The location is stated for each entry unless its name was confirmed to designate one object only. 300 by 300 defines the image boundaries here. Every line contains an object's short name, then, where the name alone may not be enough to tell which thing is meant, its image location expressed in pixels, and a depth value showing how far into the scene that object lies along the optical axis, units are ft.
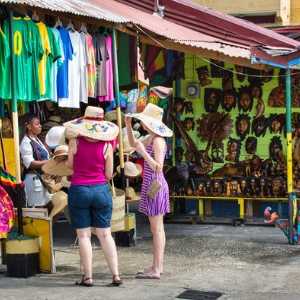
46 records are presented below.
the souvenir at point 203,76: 38.47
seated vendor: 27.15
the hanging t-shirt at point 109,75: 29.55
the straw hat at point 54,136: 28.02
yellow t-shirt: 25.86
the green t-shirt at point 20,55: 24.70
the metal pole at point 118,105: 28.53
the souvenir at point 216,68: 37.88
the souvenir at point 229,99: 38.24
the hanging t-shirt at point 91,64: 28.50
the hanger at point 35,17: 25.69
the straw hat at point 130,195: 30.63
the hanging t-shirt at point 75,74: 27.55
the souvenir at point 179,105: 39.09
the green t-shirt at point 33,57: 25.41
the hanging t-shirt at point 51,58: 26.37
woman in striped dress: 23.61
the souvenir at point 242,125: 38.04
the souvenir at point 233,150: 38.11
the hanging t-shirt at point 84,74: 28.19
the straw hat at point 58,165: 24.56
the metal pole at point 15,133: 23.73
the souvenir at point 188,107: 39.03
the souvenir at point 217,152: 38.42
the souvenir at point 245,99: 37.96
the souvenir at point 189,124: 38.99
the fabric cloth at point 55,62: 26.70
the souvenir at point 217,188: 37.53
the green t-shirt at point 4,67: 24.08
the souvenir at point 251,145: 37.91
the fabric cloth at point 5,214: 23.89
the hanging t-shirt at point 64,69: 27.20
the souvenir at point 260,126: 37.76
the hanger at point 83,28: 28.38
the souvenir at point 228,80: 38.22
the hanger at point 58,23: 27.22
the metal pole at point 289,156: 30.45
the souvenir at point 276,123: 37.42
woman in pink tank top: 22.04
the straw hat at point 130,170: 30.14
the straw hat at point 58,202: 27.32
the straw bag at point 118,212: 27.35
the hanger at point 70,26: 27.66
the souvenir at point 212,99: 38.45
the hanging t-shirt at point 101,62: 29.25
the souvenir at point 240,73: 37.83
